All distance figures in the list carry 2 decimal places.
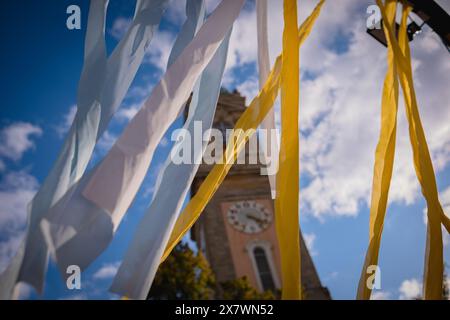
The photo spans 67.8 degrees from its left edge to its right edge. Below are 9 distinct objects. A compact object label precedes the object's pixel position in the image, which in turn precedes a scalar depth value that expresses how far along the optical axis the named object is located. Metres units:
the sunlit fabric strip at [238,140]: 2.27
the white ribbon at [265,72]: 2.63
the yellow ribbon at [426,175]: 2.15
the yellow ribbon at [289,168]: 1.90
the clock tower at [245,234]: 17.81
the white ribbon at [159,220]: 1.71
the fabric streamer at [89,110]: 1.61
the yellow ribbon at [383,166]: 2.16
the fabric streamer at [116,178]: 1.66
